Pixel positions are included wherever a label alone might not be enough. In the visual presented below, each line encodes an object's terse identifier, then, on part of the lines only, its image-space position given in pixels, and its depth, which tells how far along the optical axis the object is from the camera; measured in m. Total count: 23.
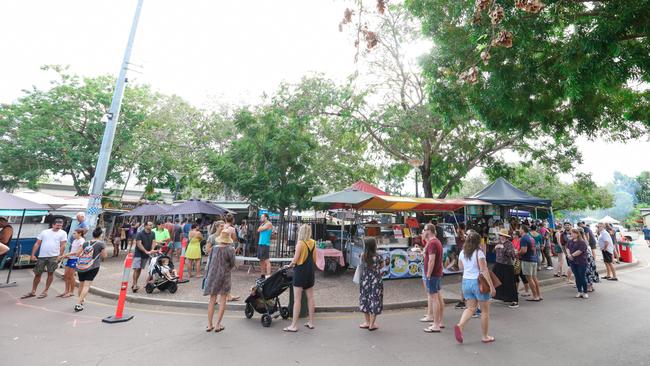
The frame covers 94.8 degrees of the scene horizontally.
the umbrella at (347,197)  9.50
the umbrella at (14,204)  8.43
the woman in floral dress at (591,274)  8.69
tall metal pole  9.78
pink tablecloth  10.07
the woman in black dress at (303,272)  5.57
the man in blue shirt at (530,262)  7.68
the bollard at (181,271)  9.28
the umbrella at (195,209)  12.59
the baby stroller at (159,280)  7.73
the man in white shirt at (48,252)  7.67
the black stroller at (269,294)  5.86
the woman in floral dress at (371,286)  5.55
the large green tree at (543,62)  4.81
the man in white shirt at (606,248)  10.17
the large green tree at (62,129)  19.91
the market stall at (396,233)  9.82
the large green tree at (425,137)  13.32
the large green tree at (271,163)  12.63
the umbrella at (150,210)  14.94
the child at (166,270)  7.80
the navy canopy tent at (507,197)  12.38
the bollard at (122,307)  5.86
